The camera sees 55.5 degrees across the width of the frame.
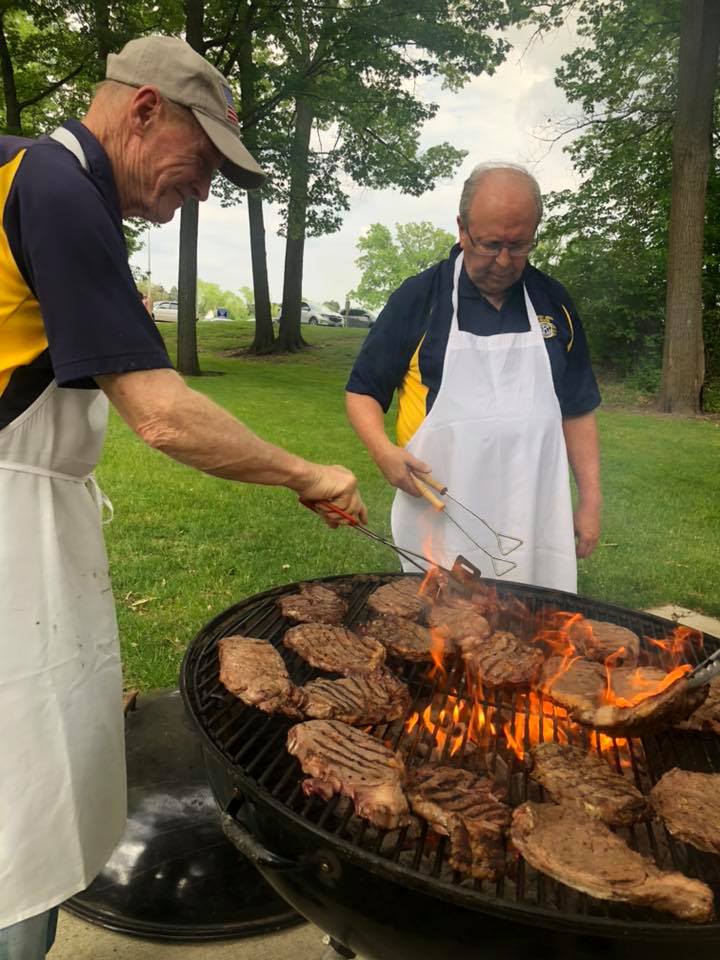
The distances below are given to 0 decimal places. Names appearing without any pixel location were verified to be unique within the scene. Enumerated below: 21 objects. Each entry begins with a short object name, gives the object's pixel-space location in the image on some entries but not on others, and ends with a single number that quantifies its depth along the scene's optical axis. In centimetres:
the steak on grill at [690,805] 148
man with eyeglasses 284
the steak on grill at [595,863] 128
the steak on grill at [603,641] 218
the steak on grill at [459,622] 225
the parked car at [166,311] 3664
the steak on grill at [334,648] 206
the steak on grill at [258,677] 183
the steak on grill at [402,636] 218
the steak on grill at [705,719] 190
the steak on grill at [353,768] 148
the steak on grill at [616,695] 173
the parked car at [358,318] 4272
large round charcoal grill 125
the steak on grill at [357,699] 183
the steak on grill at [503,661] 203
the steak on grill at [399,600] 243
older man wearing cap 141
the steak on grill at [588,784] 154
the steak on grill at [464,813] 139
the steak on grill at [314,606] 235
